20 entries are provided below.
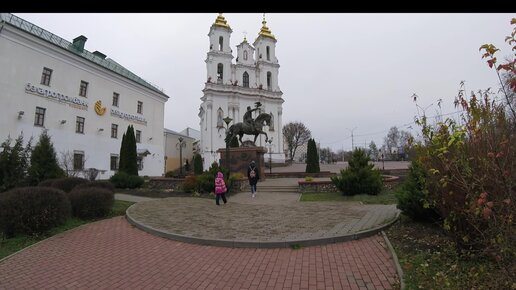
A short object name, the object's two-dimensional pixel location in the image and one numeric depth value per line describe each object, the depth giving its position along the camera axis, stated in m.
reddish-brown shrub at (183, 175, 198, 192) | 17.17
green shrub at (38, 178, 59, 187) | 13.01
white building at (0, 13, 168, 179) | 23.20
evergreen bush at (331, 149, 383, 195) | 13.95
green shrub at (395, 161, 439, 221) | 7.29
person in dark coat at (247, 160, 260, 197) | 15.20
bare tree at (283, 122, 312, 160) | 77.00
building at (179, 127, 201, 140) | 81.19
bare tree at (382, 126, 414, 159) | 79.88
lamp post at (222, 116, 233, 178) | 20.50
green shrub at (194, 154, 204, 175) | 30.74
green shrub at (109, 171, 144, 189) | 20.25
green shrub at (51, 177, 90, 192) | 12.74
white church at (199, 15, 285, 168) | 54.66
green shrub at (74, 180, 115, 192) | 12.47
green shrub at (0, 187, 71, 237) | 7.70
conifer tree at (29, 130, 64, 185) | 14.53
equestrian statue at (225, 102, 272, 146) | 23.56
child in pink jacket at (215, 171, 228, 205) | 12.39
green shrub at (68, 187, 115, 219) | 9.85
